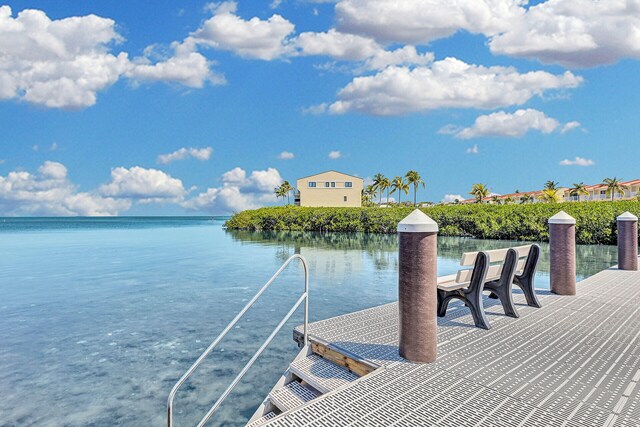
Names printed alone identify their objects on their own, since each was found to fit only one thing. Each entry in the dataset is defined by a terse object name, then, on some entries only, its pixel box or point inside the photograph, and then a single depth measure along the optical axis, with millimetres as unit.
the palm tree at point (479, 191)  85375
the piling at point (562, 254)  7320
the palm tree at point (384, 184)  86488
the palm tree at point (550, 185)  86525
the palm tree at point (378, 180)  87375
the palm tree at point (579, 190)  80950
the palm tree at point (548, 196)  59066
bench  5523
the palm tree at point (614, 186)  71938
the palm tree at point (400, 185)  82762
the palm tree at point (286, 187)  103625
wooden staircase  4113
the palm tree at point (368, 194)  90269
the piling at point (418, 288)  4152
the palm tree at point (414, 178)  81062
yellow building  69250
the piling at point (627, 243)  10258
